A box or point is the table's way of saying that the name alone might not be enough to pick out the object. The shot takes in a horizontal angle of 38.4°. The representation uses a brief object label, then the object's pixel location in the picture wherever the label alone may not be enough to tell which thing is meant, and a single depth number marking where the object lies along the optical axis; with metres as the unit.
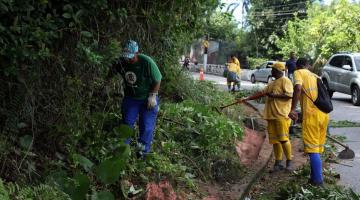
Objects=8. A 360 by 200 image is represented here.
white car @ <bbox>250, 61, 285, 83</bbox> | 31.37
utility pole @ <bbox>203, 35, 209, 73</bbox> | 50.39
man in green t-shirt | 6.30
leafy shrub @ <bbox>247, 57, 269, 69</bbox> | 44.80
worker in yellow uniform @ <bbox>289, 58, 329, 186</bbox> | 6.66
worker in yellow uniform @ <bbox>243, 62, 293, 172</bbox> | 7.71
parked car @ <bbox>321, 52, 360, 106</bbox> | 17.28
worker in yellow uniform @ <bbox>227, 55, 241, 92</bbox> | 19.36
